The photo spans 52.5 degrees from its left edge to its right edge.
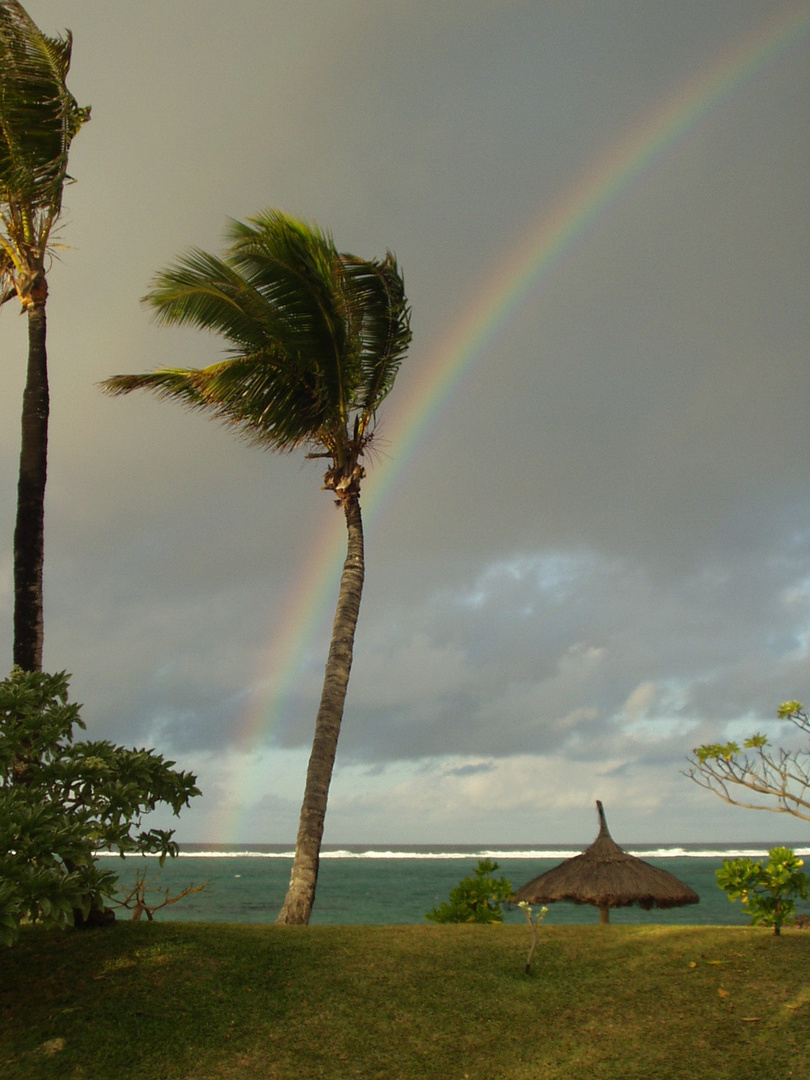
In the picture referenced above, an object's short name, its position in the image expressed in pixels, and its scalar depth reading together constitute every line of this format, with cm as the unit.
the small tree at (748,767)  1538
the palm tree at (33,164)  1014
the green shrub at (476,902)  1173
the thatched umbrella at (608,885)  1254
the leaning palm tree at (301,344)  1295
